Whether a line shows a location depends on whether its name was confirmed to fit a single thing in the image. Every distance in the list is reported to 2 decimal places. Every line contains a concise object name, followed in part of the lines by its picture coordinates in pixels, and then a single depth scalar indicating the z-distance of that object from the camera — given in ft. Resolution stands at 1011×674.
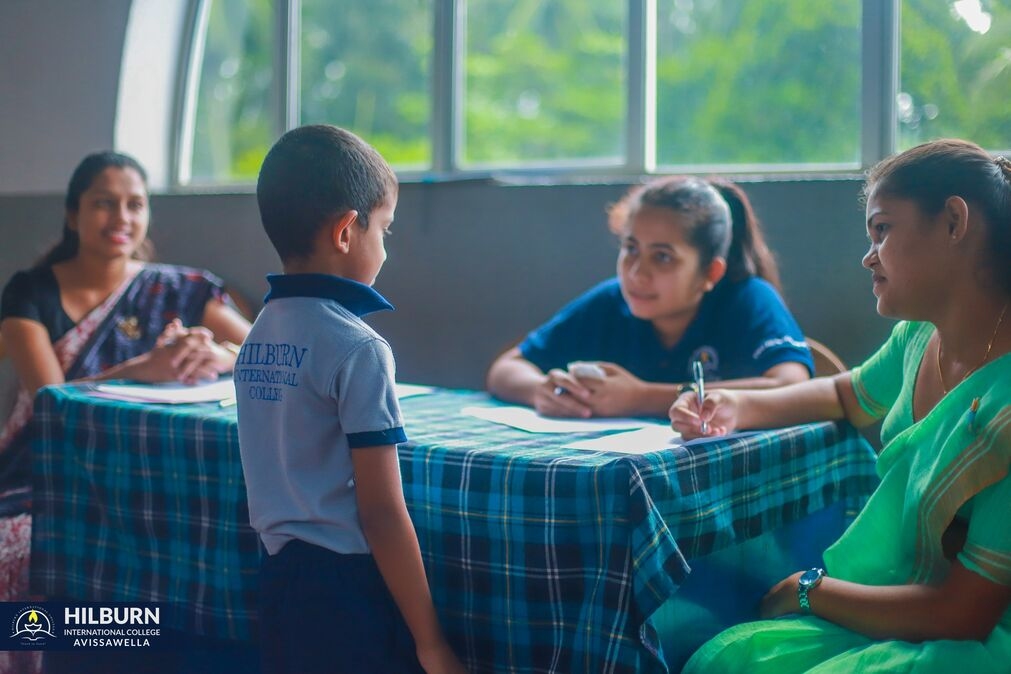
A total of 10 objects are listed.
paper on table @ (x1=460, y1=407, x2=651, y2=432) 9.57
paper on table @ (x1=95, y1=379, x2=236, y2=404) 10.40
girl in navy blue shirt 10.08
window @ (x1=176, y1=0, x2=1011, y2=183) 11.76
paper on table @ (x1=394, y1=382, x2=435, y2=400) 10.89
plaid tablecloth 8.31
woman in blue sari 12.08
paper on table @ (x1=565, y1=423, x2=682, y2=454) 8.83
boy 8.07
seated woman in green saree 8.21
